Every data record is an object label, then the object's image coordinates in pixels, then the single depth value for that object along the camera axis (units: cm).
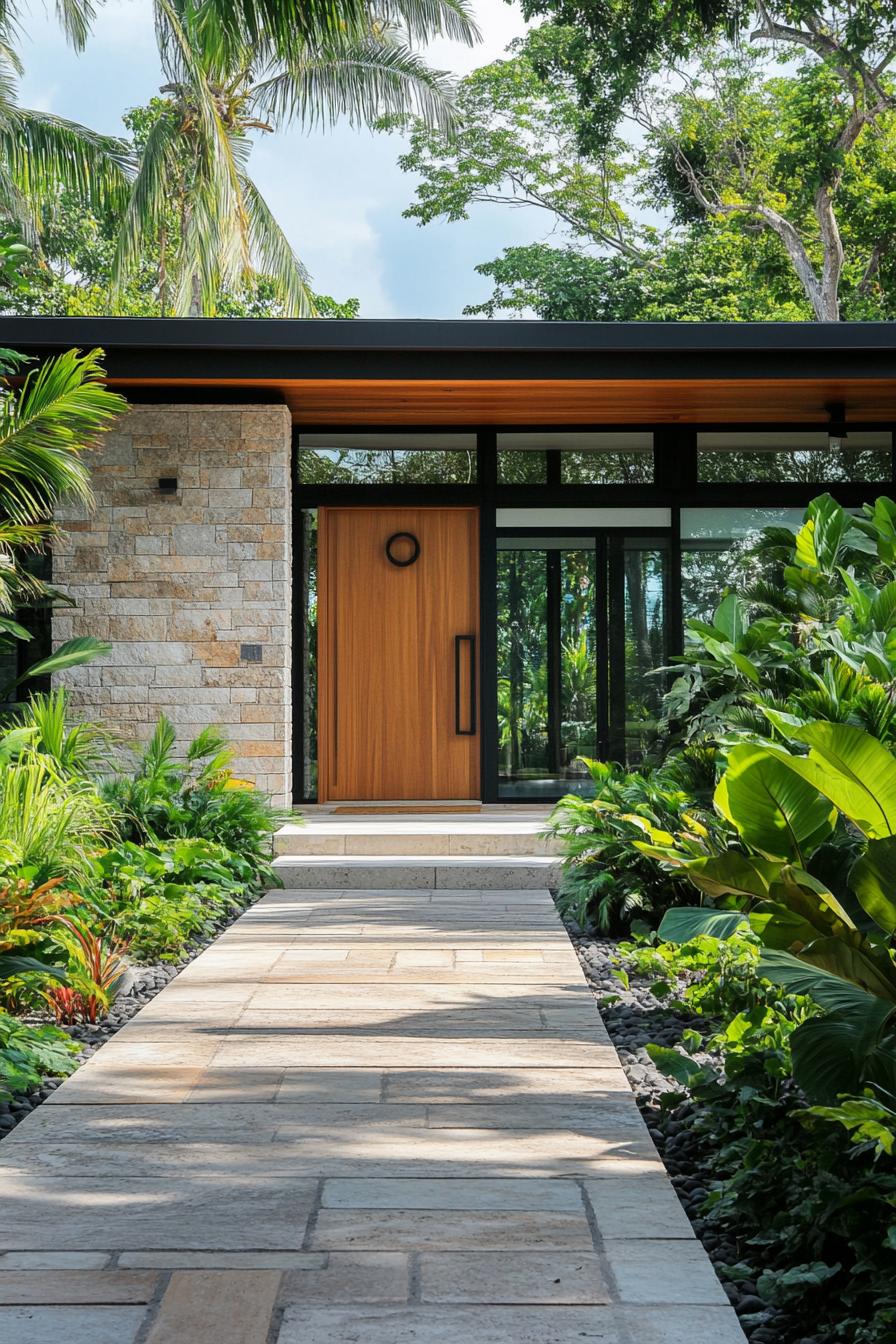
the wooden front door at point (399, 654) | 1025
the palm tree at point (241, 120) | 1560
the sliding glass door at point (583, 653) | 1011
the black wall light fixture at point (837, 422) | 1006
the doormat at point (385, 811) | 945
